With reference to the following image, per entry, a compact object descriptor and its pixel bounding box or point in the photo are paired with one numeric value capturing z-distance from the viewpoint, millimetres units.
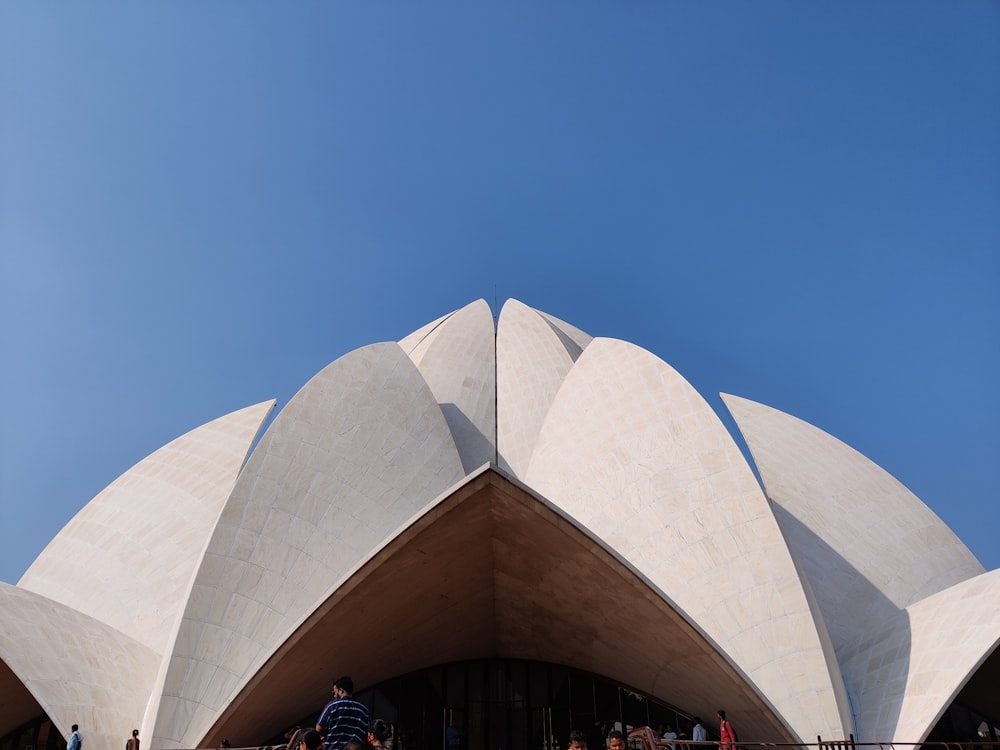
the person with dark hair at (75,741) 10672
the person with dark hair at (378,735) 6359
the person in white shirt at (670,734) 12898
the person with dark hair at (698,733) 11492
